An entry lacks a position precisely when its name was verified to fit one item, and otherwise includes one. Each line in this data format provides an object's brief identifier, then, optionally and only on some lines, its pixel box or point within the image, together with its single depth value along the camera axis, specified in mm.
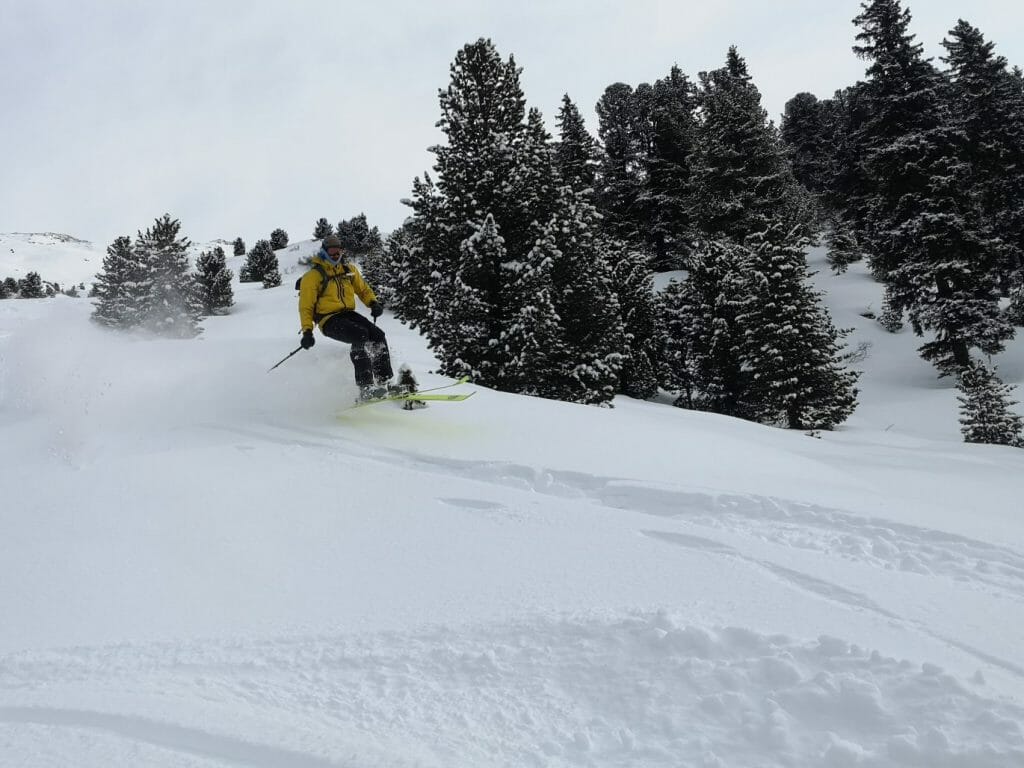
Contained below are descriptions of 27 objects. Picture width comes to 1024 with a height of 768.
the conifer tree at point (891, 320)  28244
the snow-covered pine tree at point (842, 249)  38375
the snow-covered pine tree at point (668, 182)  42688
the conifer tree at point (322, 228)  62294
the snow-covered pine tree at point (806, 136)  55062
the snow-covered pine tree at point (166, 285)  31891
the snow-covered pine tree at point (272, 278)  52031
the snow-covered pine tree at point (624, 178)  43812
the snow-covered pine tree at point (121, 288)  31609
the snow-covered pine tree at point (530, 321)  16469
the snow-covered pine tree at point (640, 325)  28031
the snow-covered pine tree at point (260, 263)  54156
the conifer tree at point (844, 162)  27914
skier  8242
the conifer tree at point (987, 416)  14891
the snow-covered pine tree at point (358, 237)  56031
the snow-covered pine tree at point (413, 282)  18531
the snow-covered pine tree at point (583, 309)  18125
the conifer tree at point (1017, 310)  25250
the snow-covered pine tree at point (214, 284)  40438
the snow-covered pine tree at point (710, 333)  26312
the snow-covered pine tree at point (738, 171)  32625
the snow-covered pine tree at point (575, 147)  33969
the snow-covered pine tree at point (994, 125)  27875
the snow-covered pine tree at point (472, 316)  16719
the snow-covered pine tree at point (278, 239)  70625
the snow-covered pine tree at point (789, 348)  19781
